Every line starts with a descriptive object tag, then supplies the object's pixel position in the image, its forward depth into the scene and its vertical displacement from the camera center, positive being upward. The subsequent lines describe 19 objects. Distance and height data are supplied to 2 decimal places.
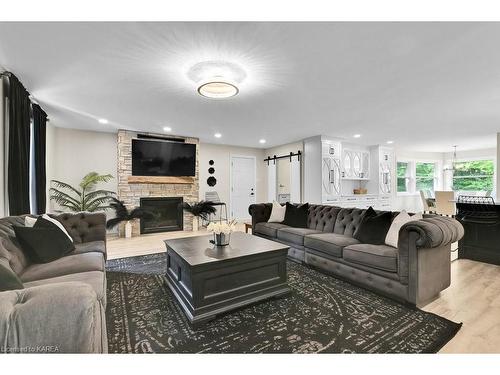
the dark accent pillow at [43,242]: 2.05 -0.48
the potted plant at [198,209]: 6.21 -0.57
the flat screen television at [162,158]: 5.81 +0.75
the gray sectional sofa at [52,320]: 0.79 -0.45
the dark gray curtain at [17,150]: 2.75 +0.46
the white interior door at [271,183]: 8.10 +0.14
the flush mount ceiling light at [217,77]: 2.55 +1.27
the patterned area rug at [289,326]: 1.67 -1.11
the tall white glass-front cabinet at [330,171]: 6.36 +0.42
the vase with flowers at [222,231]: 2.55 -0.47
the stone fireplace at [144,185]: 5.66 +0.06
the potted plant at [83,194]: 5.12 -0.13
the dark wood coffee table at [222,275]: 2.02 -0.83
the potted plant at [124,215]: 5.33 -0.61
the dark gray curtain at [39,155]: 3.74 +0.55
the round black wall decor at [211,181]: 7.27 +0.20
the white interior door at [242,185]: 7.73 +0.07
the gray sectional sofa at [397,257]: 2.20 -0.77
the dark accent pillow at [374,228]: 2.81 -0.51
